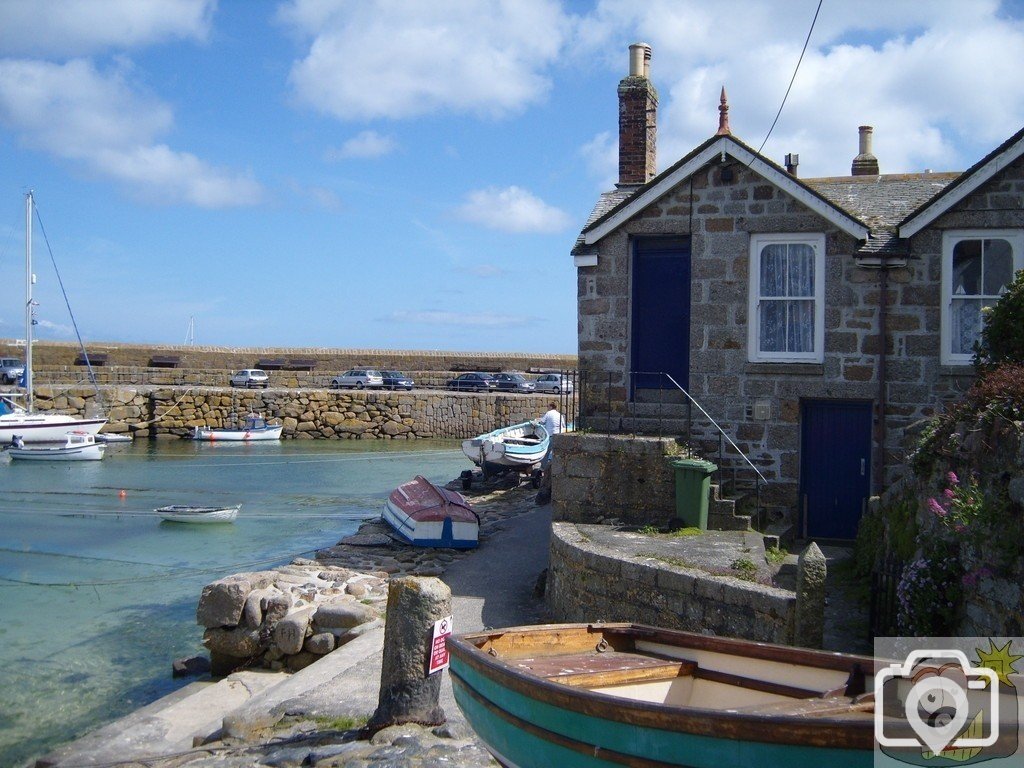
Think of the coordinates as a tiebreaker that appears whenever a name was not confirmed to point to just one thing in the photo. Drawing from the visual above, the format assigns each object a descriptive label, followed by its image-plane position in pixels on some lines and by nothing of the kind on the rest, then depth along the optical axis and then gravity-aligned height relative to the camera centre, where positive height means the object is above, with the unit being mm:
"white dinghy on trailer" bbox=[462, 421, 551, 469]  25438 -1917
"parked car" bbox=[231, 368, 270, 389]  47812 -279
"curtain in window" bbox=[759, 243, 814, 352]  13594 +1191
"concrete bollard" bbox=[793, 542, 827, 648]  8234 -1859
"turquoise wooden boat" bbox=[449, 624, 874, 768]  4820 -1905
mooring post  7855 -2304
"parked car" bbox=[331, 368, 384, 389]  47875 -228
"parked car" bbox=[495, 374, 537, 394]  47531 -362
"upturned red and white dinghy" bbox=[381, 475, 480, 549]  16297 -2501
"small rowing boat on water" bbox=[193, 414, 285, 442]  41219 -2550
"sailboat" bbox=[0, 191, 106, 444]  36625 -2113
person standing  22984 -1057
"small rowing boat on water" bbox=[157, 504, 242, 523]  21828 -3197
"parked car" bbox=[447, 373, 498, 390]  47938 -265
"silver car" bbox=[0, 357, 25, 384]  47531 -44
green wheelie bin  12227 -1407
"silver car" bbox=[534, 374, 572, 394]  46800 -297
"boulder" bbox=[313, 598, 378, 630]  11609 -2915
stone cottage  13102 +1011
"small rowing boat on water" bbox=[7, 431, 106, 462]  34375 -2896
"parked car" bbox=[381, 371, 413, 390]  48156 -306
